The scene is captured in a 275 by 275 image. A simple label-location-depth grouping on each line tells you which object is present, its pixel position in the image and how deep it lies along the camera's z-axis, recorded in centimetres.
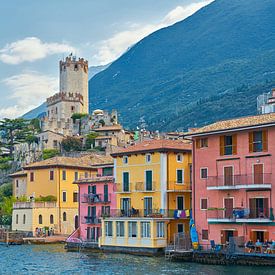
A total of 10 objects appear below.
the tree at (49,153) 12612
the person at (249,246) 5138
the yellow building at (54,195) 9044
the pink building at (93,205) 7262
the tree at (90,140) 13235
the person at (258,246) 5080
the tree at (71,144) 13288
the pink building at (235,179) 5319
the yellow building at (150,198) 6219
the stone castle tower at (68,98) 14912
